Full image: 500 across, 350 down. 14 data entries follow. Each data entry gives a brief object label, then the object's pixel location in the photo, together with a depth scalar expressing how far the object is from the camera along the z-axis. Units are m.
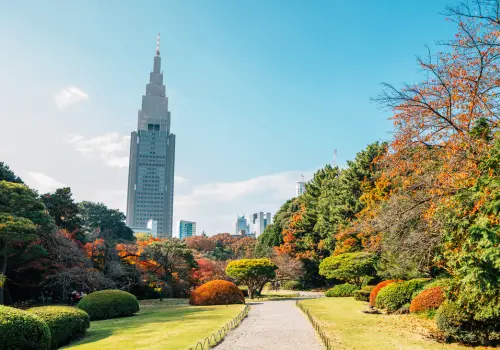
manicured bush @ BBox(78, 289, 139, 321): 18.48
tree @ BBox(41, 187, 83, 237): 30.05
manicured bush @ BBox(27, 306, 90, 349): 12.03
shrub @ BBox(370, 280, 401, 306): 20.96
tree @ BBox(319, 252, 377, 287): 28.97
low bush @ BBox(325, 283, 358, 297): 30.25
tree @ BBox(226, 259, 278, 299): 27.84
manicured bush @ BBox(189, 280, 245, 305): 24.38
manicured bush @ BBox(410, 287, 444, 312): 15.37
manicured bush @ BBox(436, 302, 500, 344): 10.24
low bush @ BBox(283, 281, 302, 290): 44.41
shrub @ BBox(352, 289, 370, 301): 25.28
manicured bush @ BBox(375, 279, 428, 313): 18.28
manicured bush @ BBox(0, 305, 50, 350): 9.34
